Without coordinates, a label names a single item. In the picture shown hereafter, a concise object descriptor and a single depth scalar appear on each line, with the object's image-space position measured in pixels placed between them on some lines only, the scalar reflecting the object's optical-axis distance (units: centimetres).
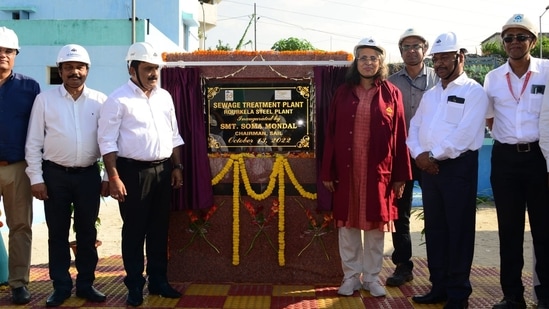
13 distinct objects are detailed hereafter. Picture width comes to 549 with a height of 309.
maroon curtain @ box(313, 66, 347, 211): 486
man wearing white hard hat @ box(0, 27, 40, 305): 445
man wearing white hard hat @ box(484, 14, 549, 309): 400
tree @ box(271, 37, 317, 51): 3103
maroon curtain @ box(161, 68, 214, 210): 489
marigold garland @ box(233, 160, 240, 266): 495
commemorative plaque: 492
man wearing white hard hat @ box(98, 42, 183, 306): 428
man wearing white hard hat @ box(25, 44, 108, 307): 436
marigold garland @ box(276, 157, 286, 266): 493
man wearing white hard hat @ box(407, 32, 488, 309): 409
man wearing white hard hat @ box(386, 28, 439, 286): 503
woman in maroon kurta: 445
